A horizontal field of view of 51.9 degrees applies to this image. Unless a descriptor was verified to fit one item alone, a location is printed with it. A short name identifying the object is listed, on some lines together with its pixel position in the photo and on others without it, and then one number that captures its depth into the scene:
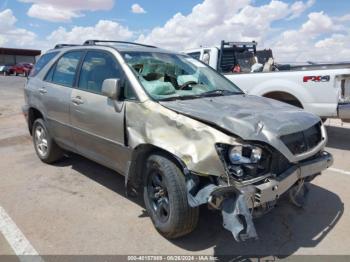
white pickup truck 6.49
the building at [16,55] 62.50
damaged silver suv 3.05
